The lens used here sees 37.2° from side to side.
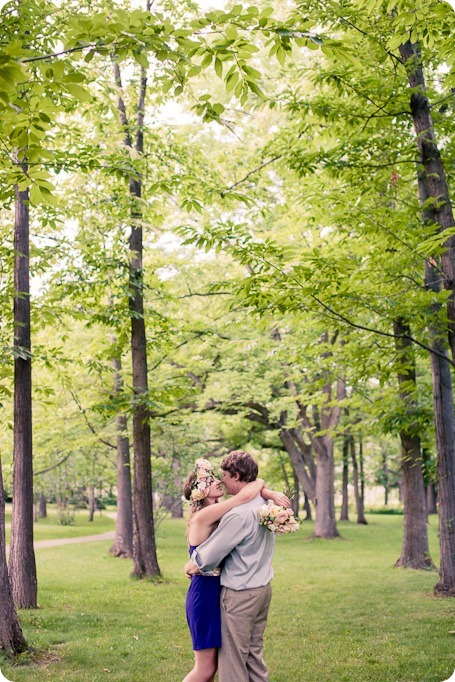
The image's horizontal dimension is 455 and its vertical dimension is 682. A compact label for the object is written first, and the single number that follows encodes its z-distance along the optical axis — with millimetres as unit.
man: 4488
